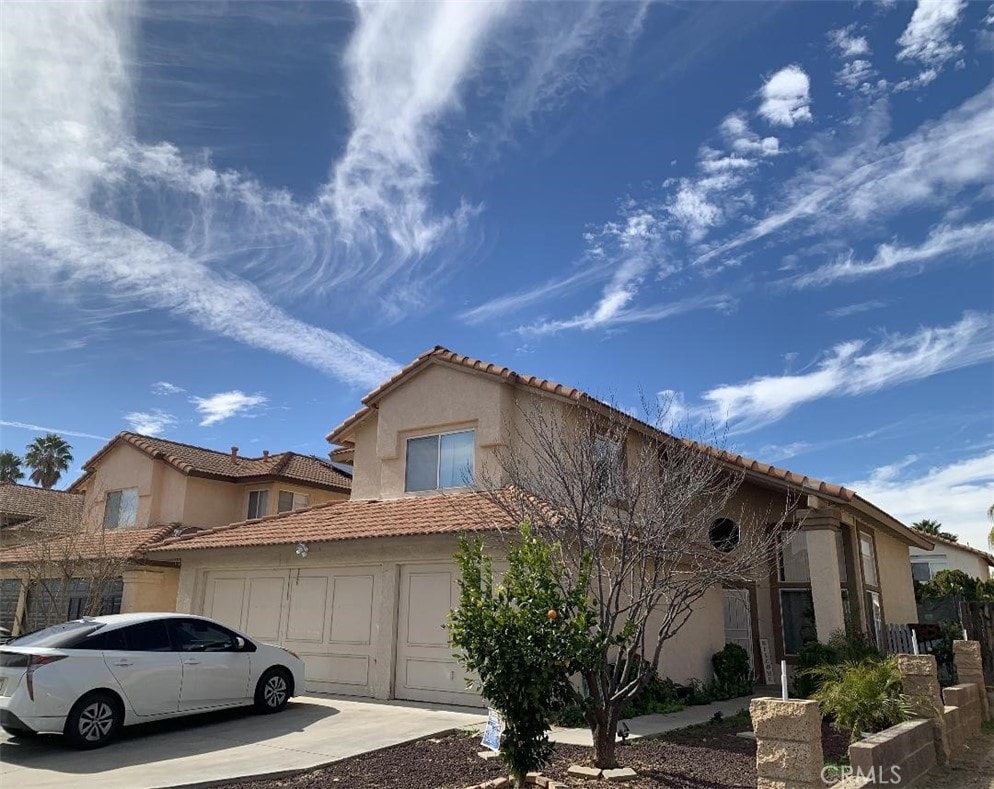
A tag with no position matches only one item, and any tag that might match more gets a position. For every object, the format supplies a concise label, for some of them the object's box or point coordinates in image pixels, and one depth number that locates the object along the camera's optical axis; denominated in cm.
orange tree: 715
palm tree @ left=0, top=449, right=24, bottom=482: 5283
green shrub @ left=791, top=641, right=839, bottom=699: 1336
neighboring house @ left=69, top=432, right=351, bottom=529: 2469
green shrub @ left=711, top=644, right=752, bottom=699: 1524
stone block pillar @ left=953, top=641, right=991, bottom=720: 1120
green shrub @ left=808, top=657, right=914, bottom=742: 883
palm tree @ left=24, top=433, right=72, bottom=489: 5144
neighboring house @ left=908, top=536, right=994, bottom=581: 3559
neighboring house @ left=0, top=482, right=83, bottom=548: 2597
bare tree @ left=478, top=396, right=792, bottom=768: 829
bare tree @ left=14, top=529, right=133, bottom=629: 2012
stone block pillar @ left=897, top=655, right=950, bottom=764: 858
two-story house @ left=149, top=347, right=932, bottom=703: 1366
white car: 931
